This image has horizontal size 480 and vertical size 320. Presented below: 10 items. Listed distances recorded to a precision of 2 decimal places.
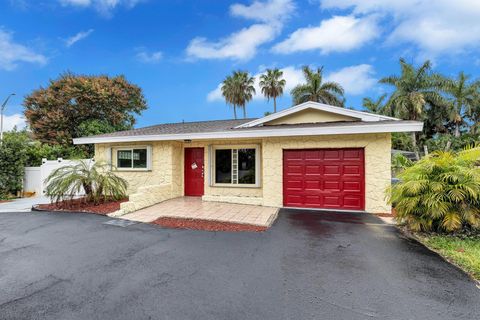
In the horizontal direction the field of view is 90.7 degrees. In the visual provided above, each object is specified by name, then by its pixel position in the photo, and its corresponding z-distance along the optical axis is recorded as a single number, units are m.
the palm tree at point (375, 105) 25.03
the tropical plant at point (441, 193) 5.36
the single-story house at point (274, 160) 7.88
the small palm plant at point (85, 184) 8.62
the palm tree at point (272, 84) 28.89
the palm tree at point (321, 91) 24.33
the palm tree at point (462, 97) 23.38
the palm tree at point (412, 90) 21.81
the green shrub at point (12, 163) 11.84
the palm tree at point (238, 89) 29.56
